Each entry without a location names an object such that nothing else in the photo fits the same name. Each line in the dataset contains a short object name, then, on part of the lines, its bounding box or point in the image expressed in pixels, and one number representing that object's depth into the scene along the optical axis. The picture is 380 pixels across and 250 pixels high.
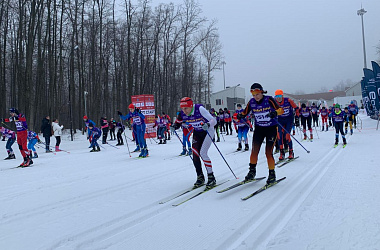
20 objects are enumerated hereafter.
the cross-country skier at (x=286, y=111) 10.25
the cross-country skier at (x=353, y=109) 19.56
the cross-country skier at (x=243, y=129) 12.59
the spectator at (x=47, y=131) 16.77
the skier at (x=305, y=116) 15.68
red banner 21.92
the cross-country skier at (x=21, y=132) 10.71
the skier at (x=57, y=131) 17.31
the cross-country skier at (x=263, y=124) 5.98
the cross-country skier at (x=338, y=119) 12.80
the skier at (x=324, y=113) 22.30
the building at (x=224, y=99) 69.50
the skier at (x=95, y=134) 16.22
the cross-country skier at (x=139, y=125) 12.13
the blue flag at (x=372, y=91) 23.42
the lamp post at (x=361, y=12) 38.28
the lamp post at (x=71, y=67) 26.53
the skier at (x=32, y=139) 13.35
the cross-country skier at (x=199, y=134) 6.12
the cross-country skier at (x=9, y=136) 12.77
